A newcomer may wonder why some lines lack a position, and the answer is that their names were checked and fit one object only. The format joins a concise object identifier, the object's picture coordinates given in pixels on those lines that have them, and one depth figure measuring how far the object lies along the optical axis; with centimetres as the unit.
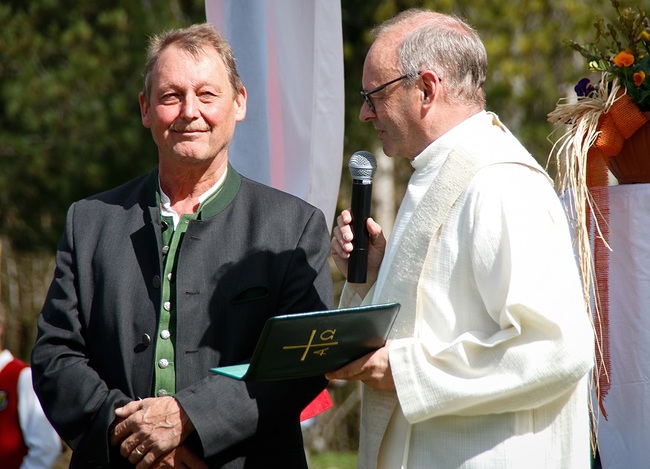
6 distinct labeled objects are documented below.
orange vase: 739
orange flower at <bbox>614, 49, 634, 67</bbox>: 737
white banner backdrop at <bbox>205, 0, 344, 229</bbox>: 795
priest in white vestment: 543
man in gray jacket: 621
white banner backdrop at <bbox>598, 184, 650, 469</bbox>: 725
